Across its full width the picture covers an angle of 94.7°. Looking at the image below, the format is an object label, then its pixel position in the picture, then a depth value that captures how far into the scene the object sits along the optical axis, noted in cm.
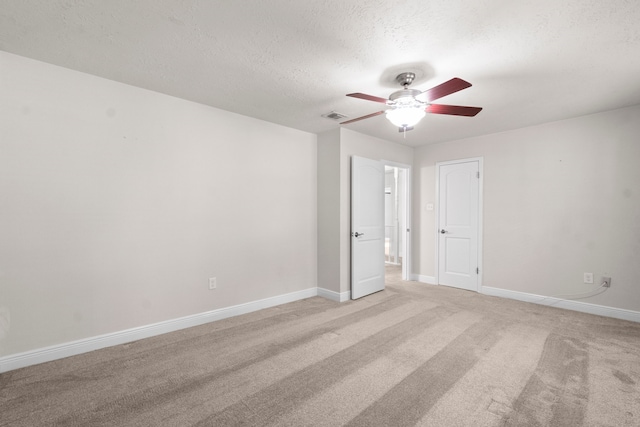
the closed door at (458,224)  471
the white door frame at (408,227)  546
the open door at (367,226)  432
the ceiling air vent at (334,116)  358
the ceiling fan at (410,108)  241
